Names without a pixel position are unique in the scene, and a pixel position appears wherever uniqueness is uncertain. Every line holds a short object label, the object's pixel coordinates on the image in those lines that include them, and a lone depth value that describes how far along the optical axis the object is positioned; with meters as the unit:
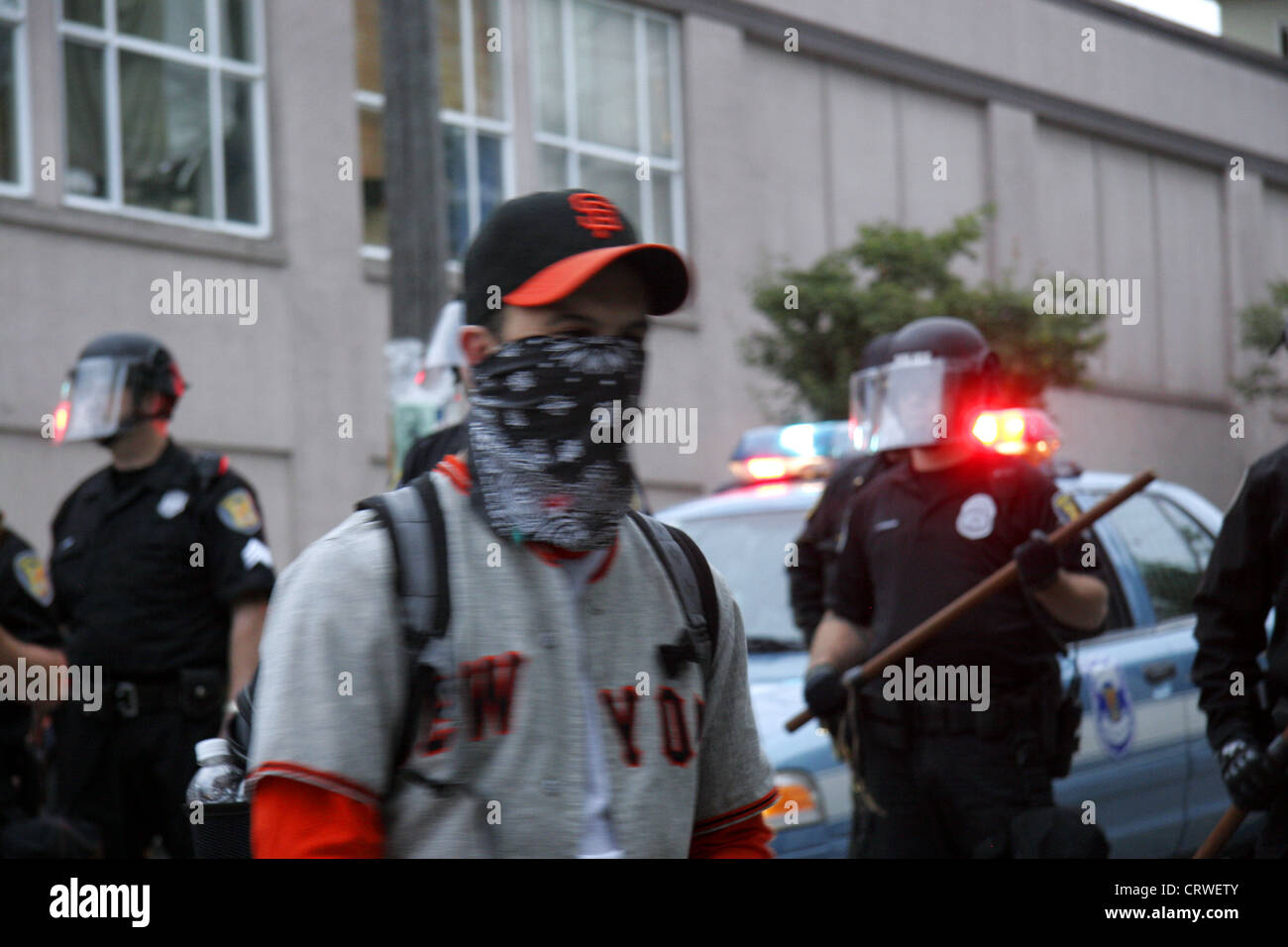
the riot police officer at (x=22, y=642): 5.73
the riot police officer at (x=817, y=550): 6.21
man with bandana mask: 2.02
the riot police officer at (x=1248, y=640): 3.90
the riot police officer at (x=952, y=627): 4.93
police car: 5.52
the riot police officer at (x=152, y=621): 5.62
